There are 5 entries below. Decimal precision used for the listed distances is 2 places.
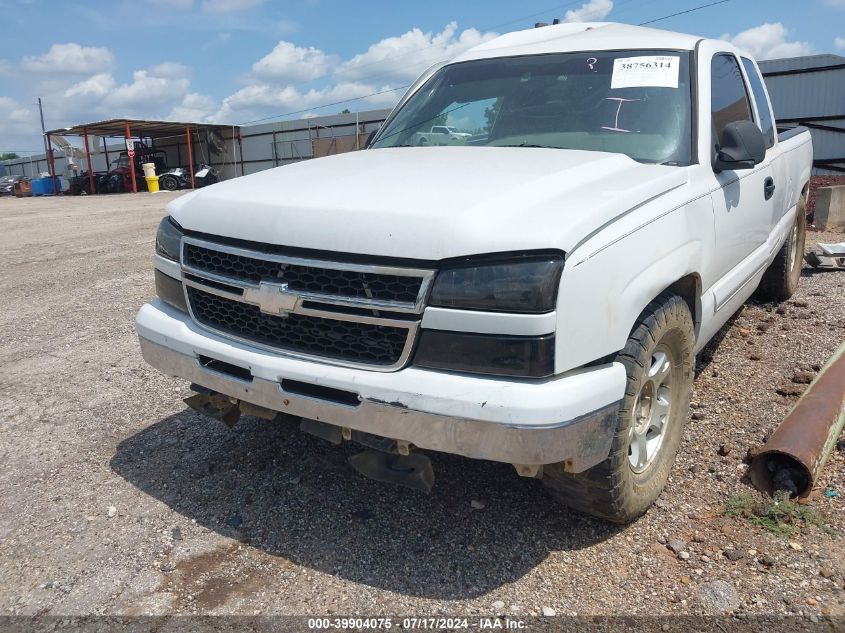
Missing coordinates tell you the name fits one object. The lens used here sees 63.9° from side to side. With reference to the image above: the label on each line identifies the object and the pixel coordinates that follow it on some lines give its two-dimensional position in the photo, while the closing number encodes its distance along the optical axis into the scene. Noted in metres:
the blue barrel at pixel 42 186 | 37.75
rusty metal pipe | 2.85
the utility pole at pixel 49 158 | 35.88
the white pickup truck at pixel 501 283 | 2.08
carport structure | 31.17
